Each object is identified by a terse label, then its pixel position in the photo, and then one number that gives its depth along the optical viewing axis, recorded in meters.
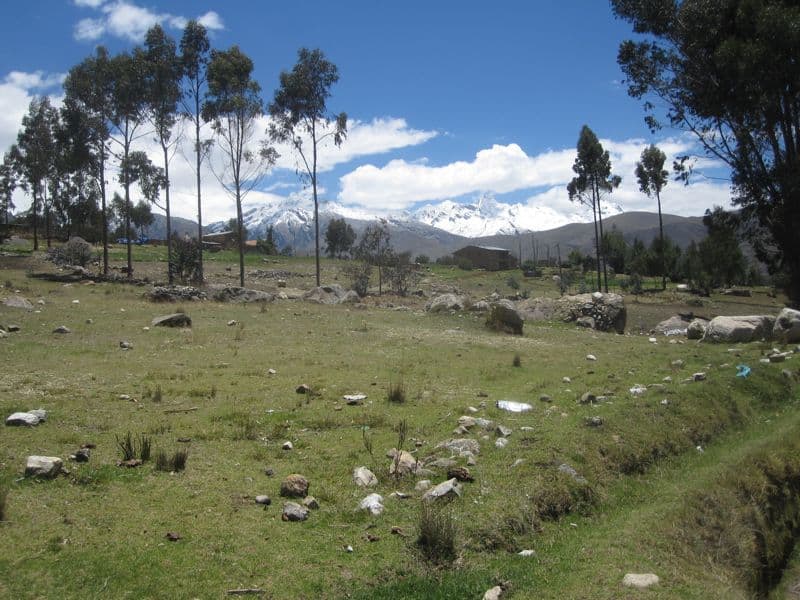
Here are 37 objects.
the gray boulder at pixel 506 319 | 22.75
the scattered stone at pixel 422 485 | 6.78
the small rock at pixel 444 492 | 6.52
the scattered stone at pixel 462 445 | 7.95
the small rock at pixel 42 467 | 6.32
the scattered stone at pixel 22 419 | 7.95
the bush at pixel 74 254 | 38.94
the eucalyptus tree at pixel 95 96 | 36.41
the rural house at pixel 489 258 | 87.75
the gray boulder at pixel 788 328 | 18.00
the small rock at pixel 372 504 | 6.21
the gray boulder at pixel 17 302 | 19.77
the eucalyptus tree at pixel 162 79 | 35.91
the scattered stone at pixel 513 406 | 10.30
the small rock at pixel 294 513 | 5.97
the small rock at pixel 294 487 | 6.47
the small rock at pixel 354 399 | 10.49
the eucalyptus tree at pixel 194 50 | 35.88
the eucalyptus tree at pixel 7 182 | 58.97
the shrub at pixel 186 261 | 35.19
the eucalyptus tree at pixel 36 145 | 50.84
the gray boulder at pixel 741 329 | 19.61
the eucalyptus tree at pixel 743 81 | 15.14
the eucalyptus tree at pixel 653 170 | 54.41
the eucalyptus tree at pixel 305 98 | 38.47
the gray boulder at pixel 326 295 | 31.52
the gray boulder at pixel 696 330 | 22.23
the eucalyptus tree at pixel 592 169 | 47.03
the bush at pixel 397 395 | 10.60
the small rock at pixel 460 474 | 7.02
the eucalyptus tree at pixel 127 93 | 35.91
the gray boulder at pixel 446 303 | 28.42
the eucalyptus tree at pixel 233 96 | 35.62
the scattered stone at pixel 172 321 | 18.77
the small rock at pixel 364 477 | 6.85
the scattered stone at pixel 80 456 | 6.92
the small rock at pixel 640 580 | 5.28
